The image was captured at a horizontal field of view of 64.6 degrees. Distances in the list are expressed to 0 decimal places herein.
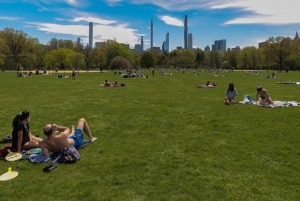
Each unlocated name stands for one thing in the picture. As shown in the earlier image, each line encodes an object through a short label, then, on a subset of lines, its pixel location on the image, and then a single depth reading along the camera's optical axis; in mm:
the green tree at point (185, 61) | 127562
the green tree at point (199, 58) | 129913
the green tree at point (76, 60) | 86812
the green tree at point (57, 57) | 95500
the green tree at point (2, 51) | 72575
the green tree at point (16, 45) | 80312
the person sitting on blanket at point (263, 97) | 13297
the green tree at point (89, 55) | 105050
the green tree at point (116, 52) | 106762
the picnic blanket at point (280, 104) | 13030
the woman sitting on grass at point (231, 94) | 14405
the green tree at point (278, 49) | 85631
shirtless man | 6203
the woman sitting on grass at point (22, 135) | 6617
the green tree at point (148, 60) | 117750
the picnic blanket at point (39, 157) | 6062
